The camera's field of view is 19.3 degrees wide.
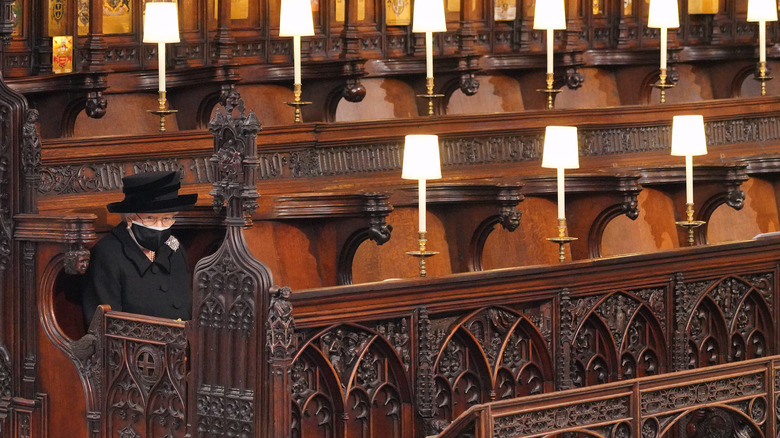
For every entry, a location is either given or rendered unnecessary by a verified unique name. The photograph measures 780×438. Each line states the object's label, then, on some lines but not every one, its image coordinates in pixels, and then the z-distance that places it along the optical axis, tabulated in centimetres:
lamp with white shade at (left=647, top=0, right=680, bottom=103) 1327
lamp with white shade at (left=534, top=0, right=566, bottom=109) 1279
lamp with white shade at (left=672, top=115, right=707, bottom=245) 1117
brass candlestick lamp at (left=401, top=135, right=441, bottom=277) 974
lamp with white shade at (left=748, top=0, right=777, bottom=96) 1385
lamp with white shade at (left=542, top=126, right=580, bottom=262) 1041
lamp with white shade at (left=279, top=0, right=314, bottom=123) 1127
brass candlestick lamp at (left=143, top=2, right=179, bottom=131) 1073
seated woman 882
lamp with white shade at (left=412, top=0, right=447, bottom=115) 1221
